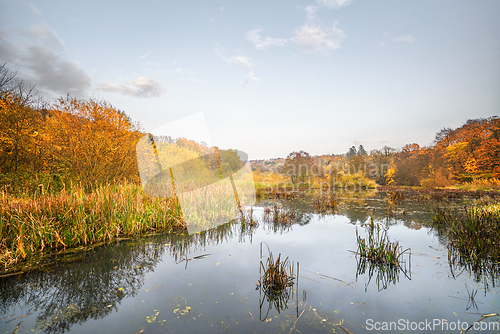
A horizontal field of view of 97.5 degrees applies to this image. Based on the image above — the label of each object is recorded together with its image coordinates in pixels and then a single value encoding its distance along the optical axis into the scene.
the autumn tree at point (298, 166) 29.29
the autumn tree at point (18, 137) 10.42
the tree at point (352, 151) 70.97
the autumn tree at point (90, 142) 10.06
